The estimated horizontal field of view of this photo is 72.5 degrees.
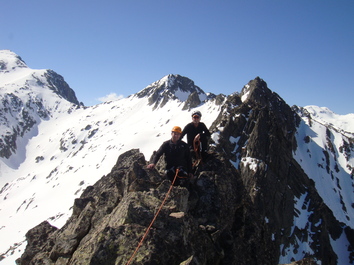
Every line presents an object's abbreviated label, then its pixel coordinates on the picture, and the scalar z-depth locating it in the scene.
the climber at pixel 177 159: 10.41
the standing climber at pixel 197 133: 12.48
